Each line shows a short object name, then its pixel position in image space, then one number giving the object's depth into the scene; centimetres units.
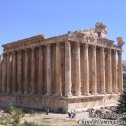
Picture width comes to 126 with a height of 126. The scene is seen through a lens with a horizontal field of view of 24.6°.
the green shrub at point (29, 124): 2451
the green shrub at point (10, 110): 3450
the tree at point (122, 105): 3228
